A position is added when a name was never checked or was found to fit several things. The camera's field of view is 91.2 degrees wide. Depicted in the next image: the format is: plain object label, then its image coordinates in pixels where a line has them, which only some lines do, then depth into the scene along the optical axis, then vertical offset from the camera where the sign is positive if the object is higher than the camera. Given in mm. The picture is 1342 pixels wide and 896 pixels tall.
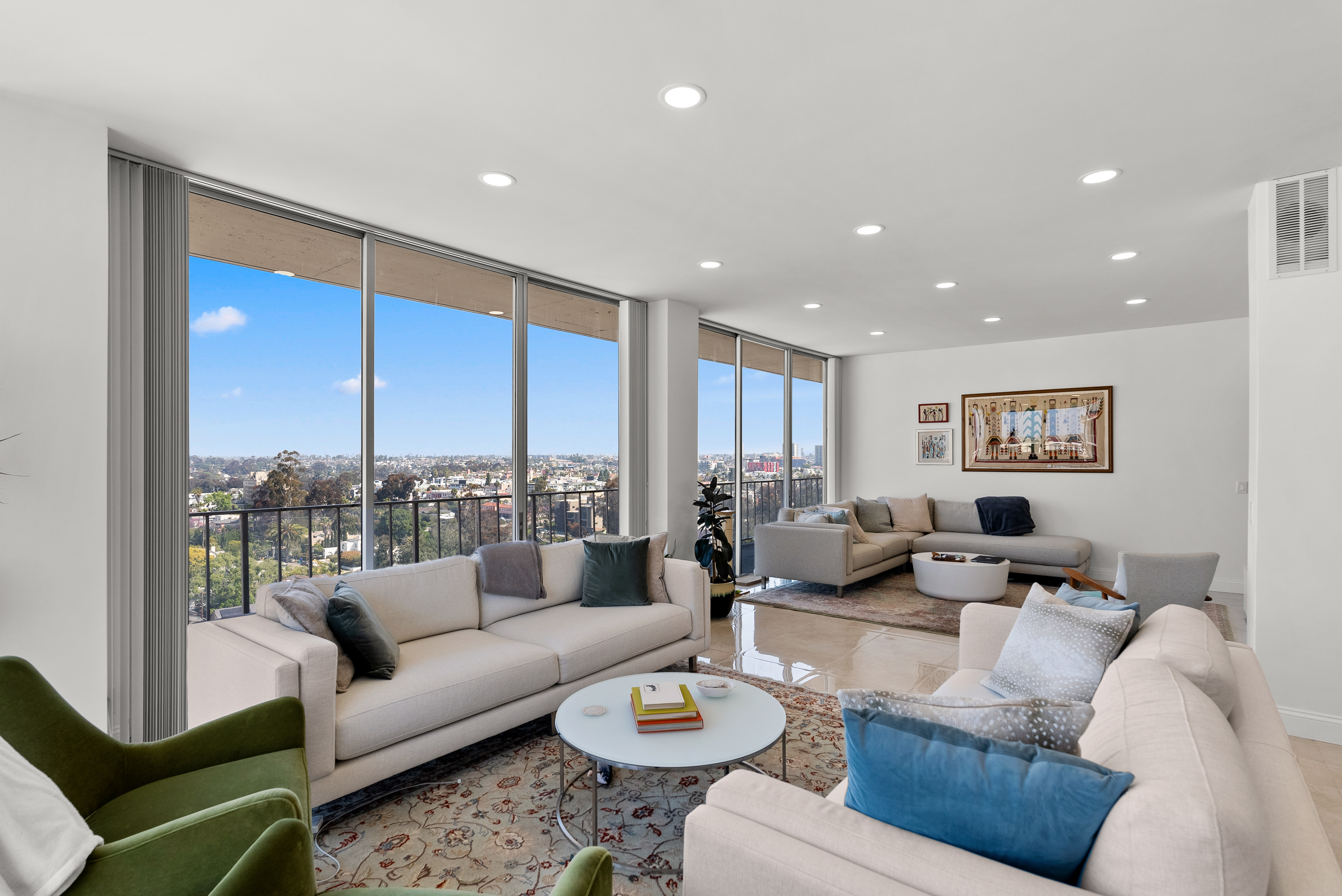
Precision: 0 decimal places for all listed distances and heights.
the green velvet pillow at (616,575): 3775 -723
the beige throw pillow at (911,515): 7320 -740
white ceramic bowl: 2553 -944
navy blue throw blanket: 6852 -715
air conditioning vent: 2883 +1000
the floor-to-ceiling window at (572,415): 4621 +264
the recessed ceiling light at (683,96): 2209 +1214
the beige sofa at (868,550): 5941 -984
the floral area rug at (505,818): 2064 -1334
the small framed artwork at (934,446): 7664 +33
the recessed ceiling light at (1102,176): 2875 +1210
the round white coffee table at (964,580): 5621 -1138
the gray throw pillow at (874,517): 7176 -738
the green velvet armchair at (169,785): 1262 -809
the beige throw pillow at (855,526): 6625 -786
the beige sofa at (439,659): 2291 -906
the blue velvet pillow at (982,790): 1050 -575
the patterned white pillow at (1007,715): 1272 -534
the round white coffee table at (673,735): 2049 -962
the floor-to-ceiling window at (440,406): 3799 +278
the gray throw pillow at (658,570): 3908 -719
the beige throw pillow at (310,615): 2492 -630
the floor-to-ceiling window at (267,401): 3066 +253
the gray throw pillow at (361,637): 2568 -728
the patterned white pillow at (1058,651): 2029 -661
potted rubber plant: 5227 -832
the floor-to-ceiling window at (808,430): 7621 +240
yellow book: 2260 -913
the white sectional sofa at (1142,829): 930 -647
